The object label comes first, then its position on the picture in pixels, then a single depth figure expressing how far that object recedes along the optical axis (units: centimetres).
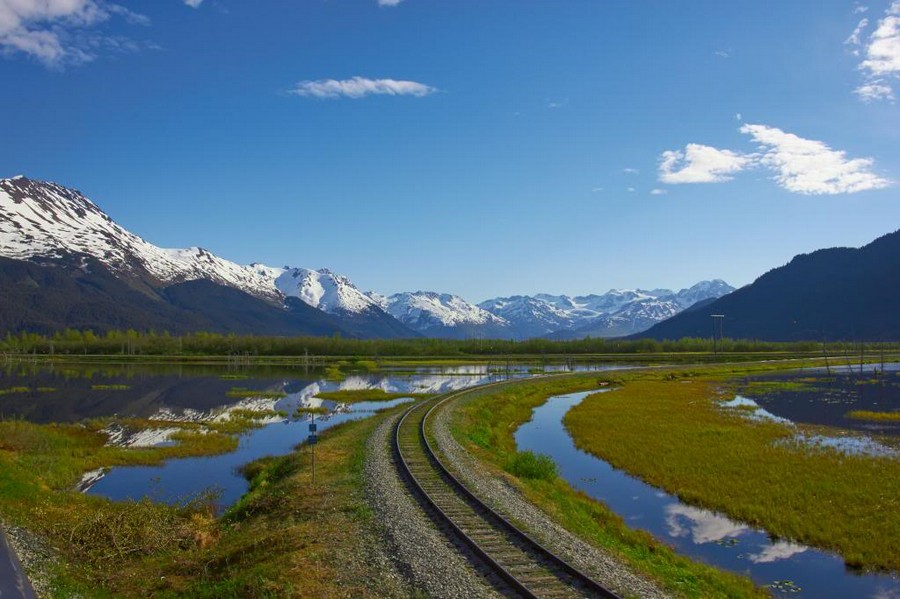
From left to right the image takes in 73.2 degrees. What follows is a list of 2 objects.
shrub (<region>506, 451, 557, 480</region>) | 3309
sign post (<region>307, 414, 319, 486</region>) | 2939
